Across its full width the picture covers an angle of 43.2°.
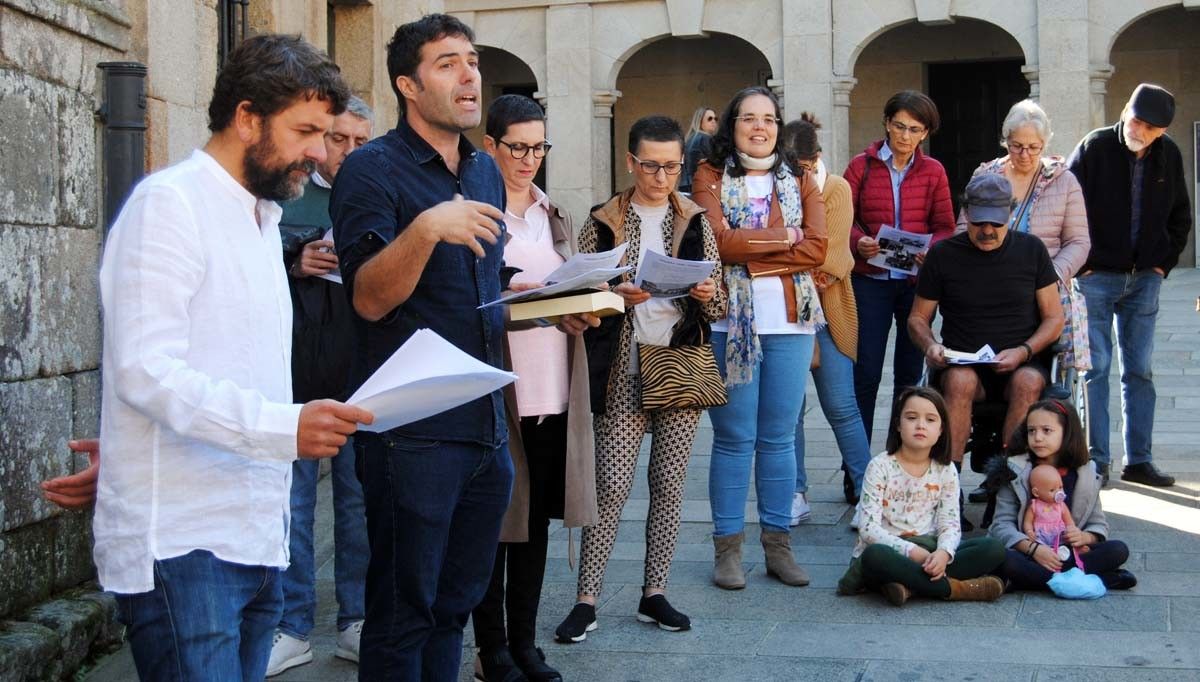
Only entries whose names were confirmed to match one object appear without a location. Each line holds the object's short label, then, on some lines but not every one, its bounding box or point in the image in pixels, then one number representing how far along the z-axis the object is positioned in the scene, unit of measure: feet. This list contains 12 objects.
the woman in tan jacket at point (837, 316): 22.86
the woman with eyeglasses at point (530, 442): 16.44
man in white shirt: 9.19
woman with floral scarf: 20.53
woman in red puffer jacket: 25.38
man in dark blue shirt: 12.54
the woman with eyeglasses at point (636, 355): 18.40
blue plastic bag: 19.72
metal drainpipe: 18.69
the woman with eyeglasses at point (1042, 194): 25.16
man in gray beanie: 26.94
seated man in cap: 23.30
